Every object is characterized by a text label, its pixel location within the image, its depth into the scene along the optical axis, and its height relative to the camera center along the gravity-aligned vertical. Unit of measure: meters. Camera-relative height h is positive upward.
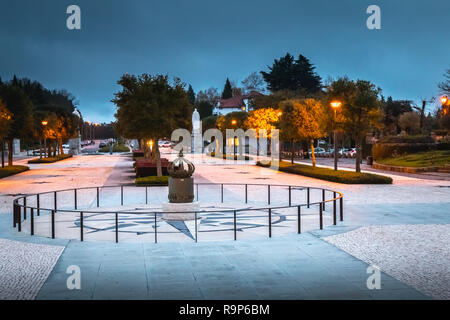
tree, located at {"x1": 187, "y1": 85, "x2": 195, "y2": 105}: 157.65 +12.85
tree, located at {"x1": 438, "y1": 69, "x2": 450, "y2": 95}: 52.97 +4.94
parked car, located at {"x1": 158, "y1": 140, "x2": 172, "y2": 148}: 112.31 -1.55
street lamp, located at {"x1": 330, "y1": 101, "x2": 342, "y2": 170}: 29.37 +1.70
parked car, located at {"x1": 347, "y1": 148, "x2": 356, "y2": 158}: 61.31 -2.03
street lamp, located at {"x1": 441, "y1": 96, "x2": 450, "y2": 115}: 33.13 +2.28
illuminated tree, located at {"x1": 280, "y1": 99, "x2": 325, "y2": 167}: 40.48 +1.22
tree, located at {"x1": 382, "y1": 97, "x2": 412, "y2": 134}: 76.44 +3.70
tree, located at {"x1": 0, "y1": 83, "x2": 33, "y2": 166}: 42.25 +2.19
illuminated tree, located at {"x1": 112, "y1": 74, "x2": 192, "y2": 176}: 29.34 +1.72
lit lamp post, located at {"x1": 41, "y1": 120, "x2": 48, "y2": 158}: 52.69 +1.40
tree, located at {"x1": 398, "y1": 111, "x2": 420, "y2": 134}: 69.86 +1.92
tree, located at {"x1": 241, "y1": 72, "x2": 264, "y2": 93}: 124.46 +12.54
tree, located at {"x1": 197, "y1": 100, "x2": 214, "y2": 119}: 126.75 +6.52
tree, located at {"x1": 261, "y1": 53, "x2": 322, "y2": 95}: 79.69 +8.92
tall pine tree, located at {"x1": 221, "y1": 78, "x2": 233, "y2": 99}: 132.88 +11.03
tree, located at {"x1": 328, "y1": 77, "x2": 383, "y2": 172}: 30.36 +1.59
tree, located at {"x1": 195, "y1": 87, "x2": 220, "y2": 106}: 140.62 +10.78
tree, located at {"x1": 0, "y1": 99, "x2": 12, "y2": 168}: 35.31 +1.14
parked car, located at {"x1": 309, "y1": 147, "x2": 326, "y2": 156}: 66.00 -1.95
